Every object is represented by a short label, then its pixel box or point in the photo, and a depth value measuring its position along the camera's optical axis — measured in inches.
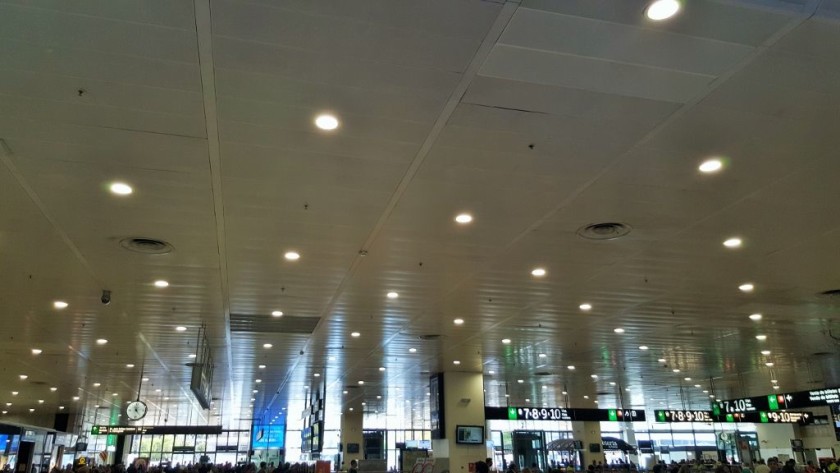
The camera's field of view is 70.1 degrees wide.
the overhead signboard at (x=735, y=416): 745.6
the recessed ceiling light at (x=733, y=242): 301.7
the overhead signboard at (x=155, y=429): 1093.1
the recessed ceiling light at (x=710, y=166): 217.0
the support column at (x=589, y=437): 1055.6
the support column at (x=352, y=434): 1182.4
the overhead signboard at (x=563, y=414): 695.1
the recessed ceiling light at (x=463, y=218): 267.0
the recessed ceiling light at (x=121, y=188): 230.2
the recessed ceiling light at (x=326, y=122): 183.6
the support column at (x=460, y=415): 683.4
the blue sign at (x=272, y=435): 1327.5
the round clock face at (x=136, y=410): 561.3
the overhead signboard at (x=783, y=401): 650.8
